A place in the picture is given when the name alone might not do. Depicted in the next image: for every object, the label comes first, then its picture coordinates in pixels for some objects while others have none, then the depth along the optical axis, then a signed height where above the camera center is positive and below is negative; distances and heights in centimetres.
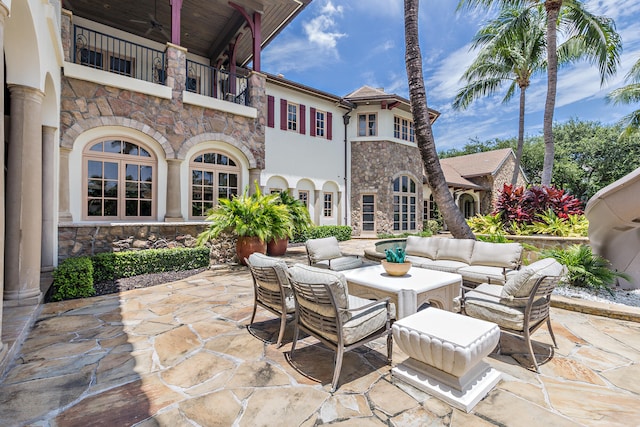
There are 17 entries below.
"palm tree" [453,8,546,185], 1200 +752
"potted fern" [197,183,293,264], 760 -18
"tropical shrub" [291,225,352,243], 1254 -78
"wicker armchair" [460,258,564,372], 294 -95
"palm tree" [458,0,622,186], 994 +611
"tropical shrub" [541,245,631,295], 510 -99
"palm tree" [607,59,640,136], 1509 +649
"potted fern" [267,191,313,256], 916 -18
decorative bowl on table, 405 -73
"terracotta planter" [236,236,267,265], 773 -78
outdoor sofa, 503 -83
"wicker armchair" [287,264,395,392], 264 -96
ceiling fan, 902 +618
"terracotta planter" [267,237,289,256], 910 -98
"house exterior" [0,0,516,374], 426 +230
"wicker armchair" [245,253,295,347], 335 -83
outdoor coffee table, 350 -91
